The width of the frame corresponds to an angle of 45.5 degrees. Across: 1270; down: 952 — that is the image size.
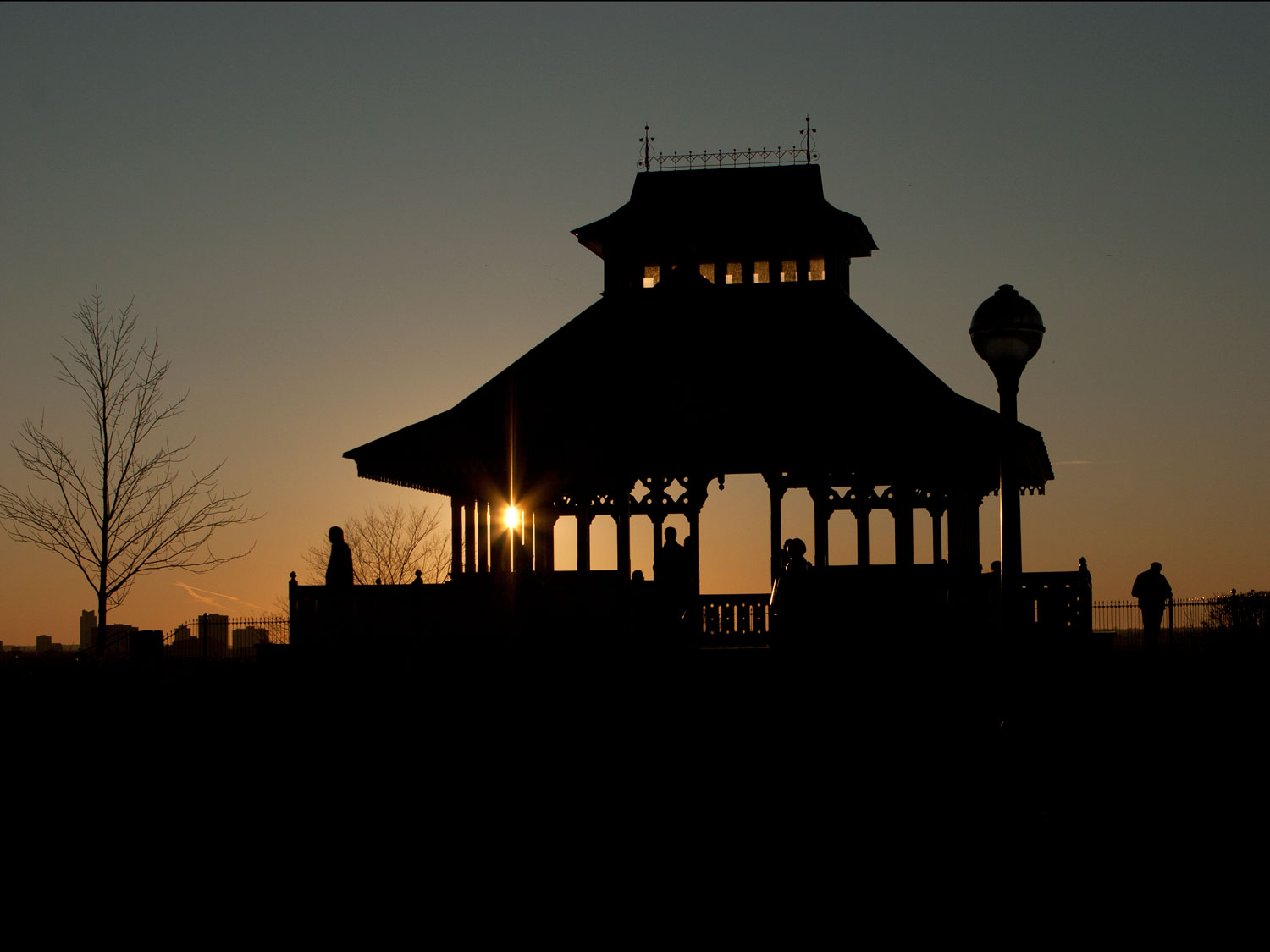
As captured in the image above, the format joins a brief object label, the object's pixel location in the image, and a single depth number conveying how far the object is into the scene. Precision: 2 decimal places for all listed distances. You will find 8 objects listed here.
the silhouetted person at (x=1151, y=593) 28.59
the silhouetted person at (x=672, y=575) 20.36
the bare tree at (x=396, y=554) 67.81
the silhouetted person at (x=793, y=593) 17.22
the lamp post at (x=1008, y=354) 11.78
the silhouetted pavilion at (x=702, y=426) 25.14
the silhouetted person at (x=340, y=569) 21.30
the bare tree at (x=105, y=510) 35.16
